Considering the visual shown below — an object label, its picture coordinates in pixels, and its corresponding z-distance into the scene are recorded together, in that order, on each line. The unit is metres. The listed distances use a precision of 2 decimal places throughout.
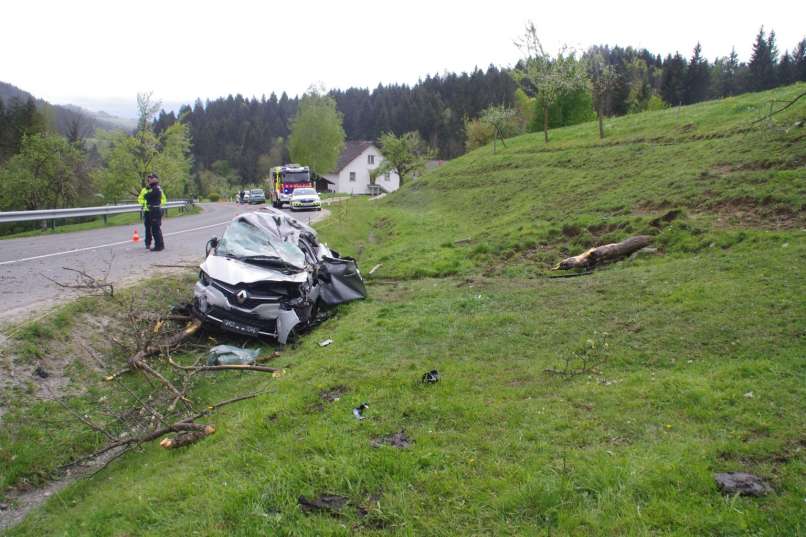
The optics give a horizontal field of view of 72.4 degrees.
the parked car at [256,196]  54.06
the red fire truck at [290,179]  35.72
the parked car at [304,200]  31.78
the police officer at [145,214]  13.58
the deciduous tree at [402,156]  50.91
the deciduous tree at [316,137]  61.12
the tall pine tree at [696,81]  74.75
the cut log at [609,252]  11.25
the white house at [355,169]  76.31
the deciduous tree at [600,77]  28.39
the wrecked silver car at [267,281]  8.59
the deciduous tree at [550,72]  29.14
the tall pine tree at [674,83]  74.06
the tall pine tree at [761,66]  72.56
